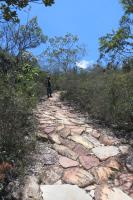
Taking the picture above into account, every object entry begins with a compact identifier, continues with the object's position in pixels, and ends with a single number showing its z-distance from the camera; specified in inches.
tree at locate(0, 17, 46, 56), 372.8
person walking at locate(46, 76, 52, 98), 324.1
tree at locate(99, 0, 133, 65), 314.8
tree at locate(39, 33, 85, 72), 616.7
